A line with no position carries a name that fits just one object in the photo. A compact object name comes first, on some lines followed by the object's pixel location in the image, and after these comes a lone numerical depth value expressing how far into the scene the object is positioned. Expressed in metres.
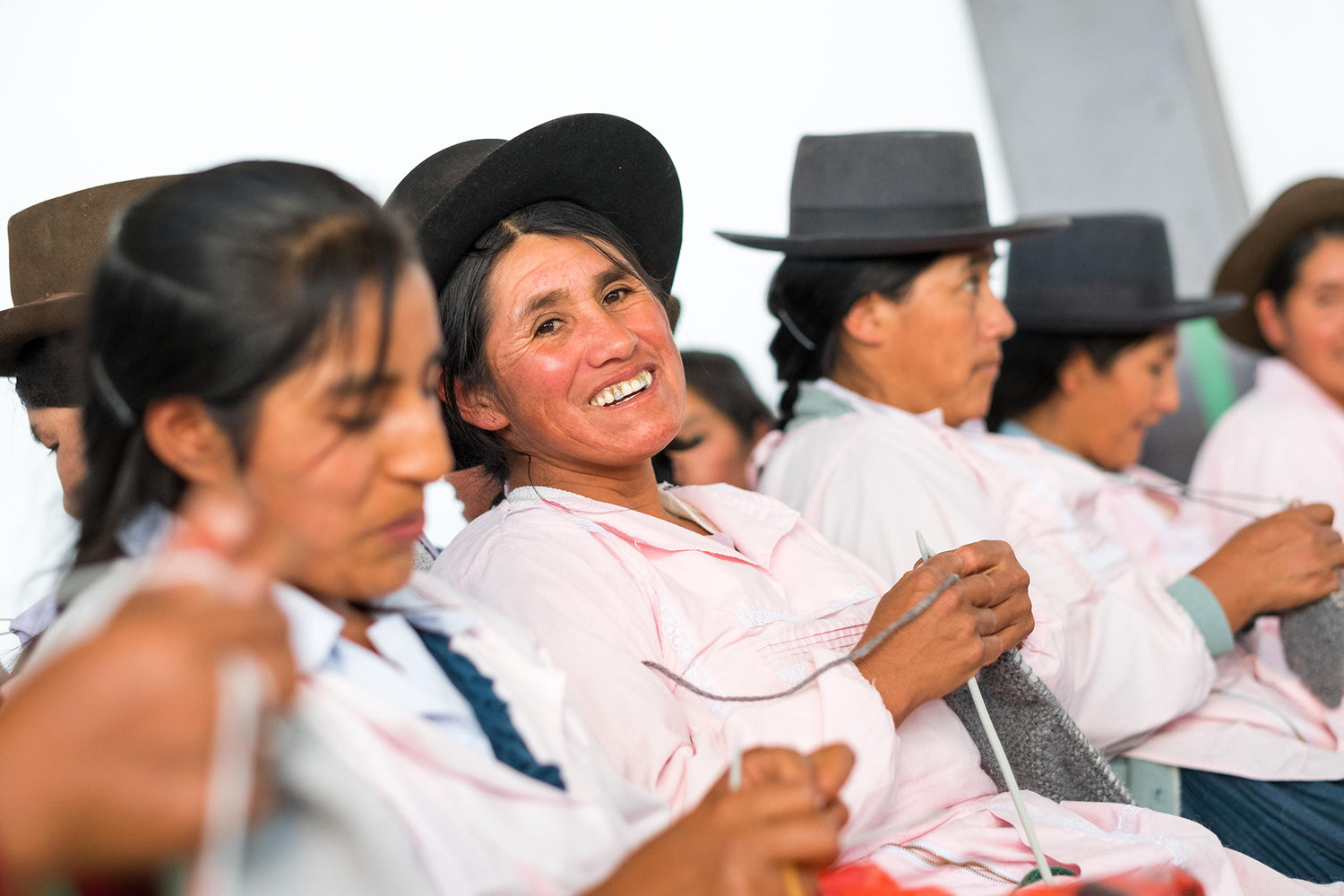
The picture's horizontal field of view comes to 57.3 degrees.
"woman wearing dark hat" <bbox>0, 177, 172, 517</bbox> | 2.11
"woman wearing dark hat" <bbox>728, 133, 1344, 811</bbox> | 2.34
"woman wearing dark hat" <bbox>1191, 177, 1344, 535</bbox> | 3.44
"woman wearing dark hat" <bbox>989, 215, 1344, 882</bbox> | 3.40
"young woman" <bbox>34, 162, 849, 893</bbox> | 1.06
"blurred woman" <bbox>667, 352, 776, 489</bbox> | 3.32
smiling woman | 1.60
